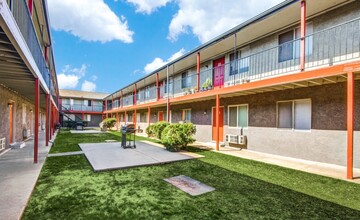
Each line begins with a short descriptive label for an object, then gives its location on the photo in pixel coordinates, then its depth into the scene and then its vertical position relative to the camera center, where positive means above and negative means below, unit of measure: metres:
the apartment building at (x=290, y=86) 7.22 +1.15
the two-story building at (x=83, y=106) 38.36 +1.04
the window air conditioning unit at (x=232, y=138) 11.13 -1.43
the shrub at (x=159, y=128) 13.03 -1.04
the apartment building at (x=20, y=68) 4.05 +1.29
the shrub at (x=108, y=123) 26.38 -1.62
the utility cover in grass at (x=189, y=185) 4.74 -1.85
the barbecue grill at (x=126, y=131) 10.64 -1.05
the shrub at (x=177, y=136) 10.09 -1.19
